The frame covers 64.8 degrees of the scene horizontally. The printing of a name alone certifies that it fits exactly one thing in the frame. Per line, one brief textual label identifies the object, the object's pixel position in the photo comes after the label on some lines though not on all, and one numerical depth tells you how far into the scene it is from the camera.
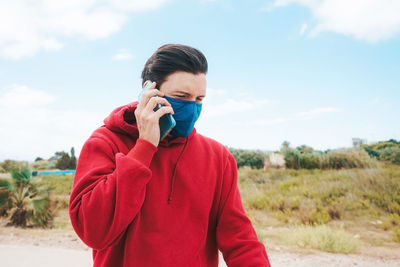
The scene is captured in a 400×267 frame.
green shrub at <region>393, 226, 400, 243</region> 6.35
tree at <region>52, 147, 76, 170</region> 23.33
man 1.28
